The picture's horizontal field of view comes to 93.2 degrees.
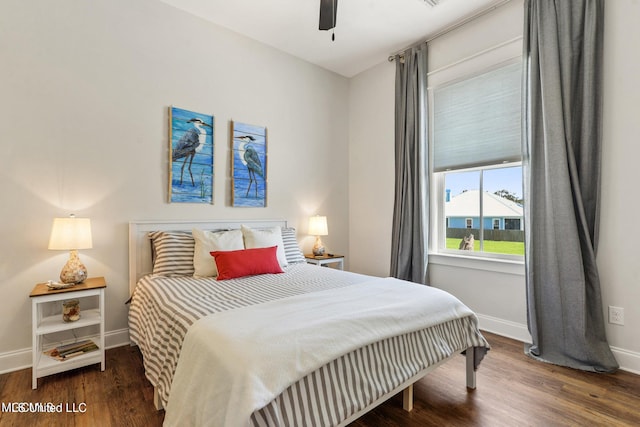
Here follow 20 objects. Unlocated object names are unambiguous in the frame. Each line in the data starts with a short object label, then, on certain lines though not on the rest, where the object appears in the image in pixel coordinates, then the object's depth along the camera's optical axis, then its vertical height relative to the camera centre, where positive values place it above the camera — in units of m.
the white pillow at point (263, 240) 2.82 -0.25
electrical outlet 2.18 -0.74
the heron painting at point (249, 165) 3.23 +0.54
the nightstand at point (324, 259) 3.51 -0.54
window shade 2.75 +0.92
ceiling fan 1.89 +1.28
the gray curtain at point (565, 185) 2.22 +0.22
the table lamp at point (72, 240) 2.11 -0.19
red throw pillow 2.40 -0.40
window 2.78 +0.50
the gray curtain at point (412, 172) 3.34 +0.47
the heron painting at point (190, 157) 2.84 +0.55
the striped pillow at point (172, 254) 2.46 -0.34
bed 1.10 -0.58
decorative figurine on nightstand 2.15 -0.70
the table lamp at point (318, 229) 3.66 -0.19
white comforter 1.06 -0.54
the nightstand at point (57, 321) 1.97 -0.77
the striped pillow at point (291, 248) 3.10 -0.36
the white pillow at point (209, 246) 2.47 -0.28
